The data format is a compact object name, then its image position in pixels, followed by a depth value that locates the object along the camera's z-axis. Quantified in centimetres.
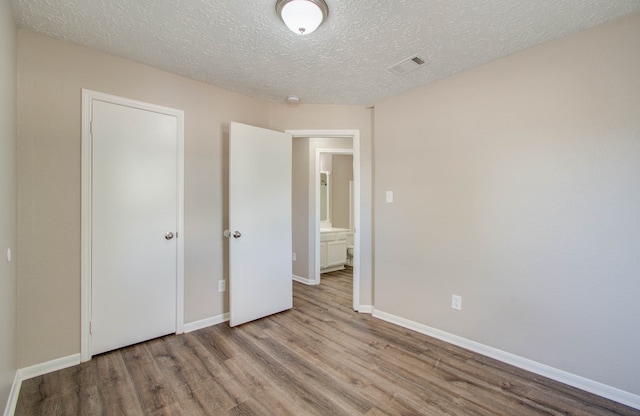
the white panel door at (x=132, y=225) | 220
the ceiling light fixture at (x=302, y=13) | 157
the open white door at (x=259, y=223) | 278
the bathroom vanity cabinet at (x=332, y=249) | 488
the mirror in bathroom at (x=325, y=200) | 543
